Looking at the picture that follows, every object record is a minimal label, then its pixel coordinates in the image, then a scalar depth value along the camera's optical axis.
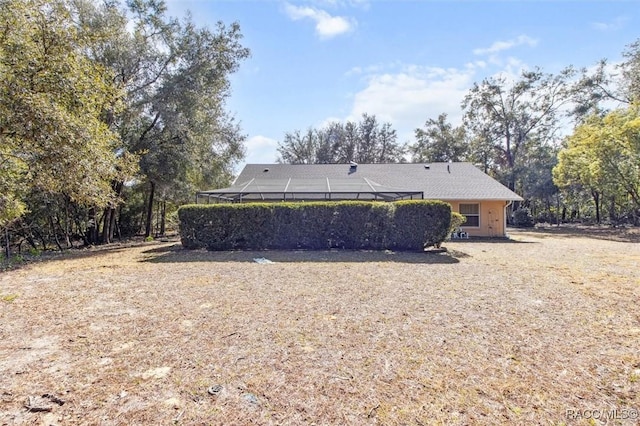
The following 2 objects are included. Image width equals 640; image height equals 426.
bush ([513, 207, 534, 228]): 25.05
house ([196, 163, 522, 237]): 14.03
